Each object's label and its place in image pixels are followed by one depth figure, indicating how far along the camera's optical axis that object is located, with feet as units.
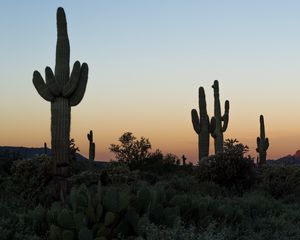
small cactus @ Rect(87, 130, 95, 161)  130.76
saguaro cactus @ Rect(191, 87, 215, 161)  103.96
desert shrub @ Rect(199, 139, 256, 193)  72.08
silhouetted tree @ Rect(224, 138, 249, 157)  190.72
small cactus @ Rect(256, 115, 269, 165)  137.39
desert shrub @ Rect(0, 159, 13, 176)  100.94
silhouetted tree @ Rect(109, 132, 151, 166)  162.57
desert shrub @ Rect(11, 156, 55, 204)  68.47
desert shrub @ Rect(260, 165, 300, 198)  66.23
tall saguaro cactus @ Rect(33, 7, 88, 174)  60.54
